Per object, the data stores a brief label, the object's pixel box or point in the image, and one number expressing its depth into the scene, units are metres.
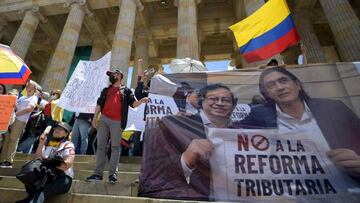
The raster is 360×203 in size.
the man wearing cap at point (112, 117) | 5.19
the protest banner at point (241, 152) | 3.78
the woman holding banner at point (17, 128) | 6.65
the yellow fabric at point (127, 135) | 8.34
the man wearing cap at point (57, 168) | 4.01
